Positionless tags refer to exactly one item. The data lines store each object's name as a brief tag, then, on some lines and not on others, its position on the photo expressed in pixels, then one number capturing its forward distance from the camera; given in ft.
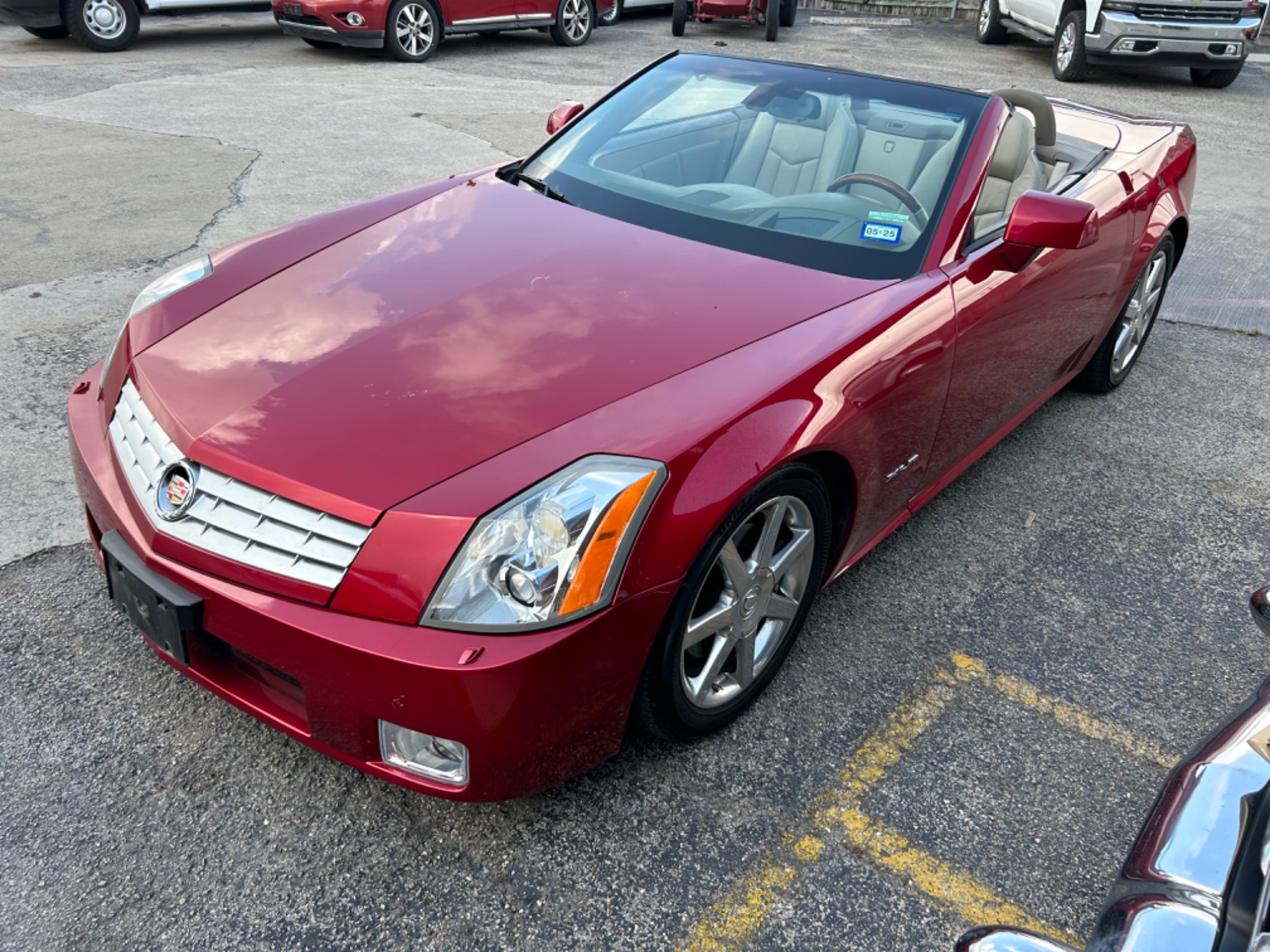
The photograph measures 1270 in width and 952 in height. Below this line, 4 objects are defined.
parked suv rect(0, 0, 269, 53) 33.96
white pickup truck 35.09
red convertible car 6.00
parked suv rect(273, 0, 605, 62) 34.12
